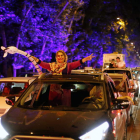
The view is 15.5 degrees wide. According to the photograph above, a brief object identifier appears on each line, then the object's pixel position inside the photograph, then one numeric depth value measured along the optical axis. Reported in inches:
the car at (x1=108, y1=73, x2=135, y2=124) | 634.8
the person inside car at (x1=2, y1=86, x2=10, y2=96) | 554.8
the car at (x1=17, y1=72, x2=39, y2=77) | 1089.3
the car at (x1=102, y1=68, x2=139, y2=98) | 887.9
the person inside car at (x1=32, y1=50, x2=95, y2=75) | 457.3
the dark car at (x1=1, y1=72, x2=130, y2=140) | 268.5
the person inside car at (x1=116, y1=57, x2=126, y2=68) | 1006.3
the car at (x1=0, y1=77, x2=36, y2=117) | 554.2
